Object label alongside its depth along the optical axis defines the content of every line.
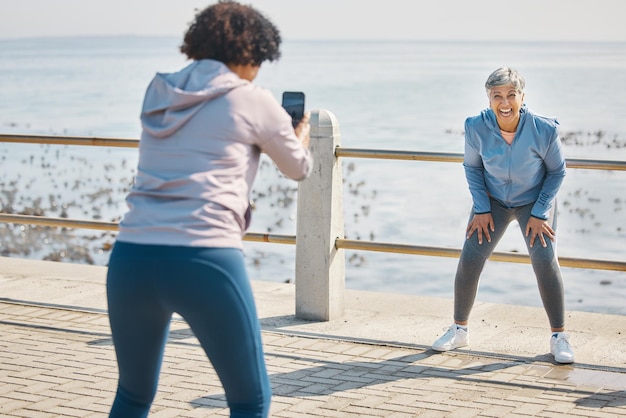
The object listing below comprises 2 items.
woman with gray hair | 6.01
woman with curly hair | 3.45
